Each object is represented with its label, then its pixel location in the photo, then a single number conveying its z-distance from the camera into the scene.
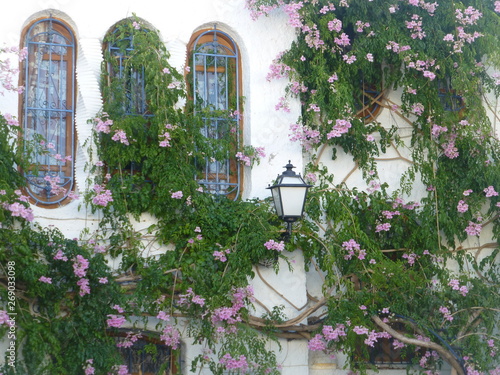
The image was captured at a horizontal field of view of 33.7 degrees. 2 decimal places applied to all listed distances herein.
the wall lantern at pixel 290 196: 7.01
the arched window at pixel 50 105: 7.43
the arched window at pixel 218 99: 7.89
